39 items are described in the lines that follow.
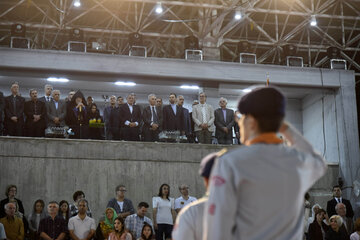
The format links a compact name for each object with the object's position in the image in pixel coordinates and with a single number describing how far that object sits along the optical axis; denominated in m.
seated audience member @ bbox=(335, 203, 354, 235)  11.74
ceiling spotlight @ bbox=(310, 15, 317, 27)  21.30
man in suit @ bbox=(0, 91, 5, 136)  13.20
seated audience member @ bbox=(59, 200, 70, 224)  10.70
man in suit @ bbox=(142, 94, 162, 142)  14.05
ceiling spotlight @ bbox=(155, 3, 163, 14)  20.08
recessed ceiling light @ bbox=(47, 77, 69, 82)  18.38
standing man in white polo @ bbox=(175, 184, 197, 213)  11.55
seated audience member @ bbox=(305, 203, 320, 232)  11.85
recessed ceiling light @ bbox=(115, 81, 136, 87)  18.93
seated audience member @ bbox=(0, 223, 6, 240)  9.52
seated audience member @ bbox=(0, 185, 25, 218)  10.73
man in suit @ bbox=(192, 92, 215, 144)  14.39
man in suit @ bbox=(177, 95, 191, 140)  14.30
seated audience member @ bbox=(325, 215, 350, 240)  10.39
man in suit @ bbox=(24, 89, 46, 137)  13.16
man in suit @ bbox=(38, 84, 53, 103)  13.50
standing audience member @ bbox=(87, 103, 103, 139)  13.69
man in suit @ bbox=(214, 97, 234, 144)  14.39
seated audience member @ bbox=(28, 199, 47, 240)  10.62
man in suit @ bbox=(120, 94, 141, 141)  13.82
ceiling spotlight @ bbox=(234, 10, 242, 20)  19.61
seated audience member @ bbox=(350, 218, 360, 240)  9.76
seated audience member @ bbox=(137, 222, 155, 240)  9.96
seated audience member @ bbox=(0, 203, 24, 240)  10.05
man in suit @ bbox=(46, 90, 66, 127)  13.36
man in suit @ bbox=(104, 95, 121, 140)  13.88
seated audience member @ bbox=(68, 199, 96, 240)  10.02
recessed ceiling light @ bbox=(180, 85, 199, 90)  19.09
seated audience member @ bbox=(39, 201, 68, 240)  9.84
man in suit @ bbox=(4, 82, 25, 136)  13.15
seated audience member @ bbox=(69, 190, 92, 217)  10.73
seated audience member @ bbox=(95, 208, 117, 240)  10.18
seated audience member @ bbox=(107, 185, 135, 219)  11.19
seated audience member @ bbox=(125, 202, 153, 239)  10.41
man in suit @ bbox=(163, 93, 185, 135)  14.13
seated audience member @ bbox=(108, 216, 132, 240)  9.73
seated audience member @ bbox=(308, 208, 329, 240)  11.24
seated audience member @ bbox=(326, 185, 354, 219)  13.00
